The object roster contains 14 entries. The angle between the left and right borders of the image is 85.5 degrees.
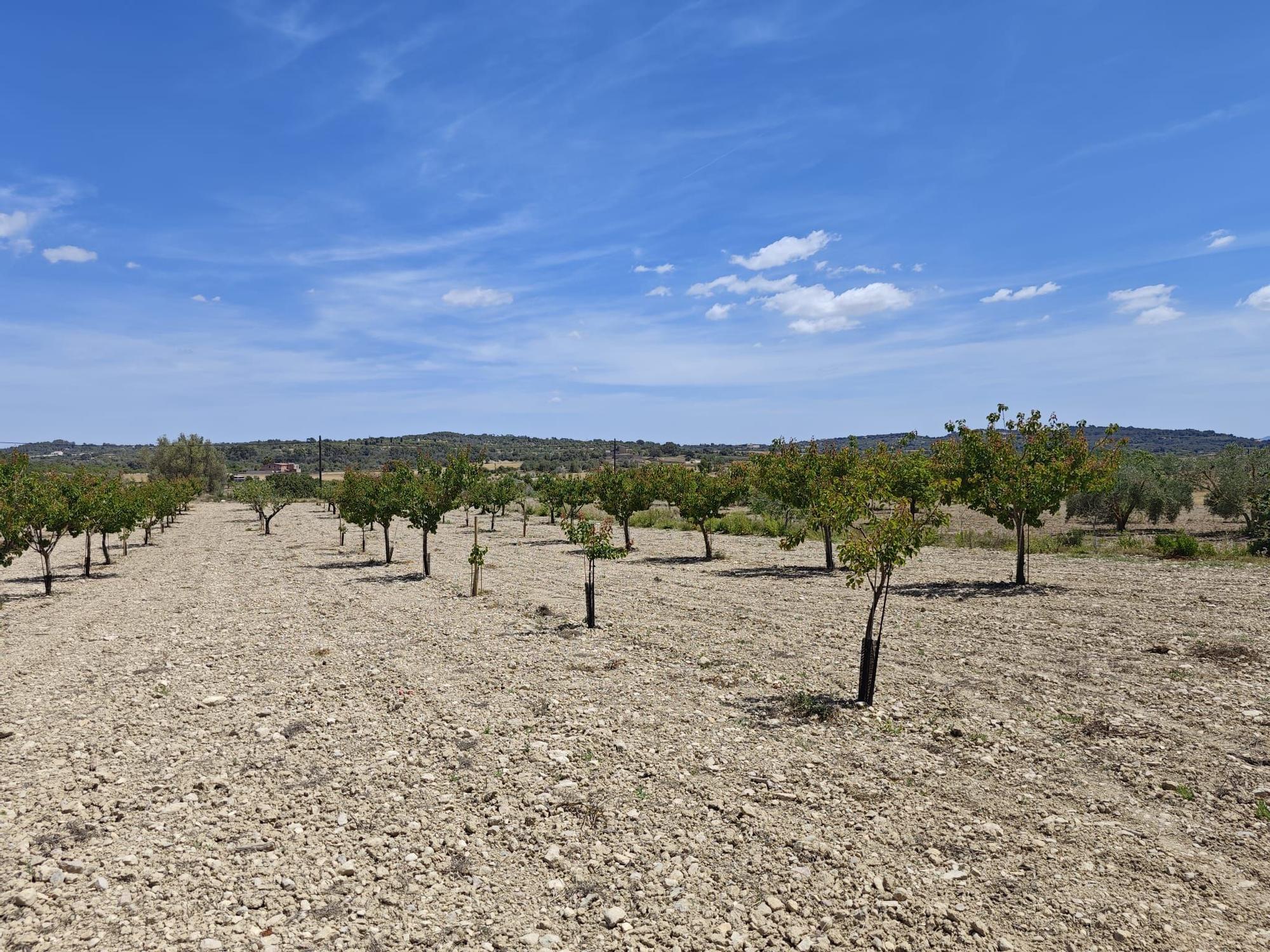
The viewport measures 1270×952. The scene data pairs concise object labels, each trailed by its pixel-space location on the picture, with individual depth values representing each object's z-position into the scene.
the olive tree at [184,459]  96.00
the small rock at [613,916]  6.21
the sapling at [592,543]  17.69
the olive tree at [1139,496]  44.28
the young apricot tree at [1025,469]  20.89
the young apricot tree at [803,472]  27.50
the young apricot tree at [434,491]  26.84
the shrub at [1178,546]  27.47
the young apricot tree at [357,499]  31.00
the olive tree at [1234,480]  41.03
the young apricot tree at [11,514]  20.72
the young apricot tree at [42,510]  22.81
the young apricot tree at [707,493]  31.66
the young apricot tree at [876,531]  11.27
